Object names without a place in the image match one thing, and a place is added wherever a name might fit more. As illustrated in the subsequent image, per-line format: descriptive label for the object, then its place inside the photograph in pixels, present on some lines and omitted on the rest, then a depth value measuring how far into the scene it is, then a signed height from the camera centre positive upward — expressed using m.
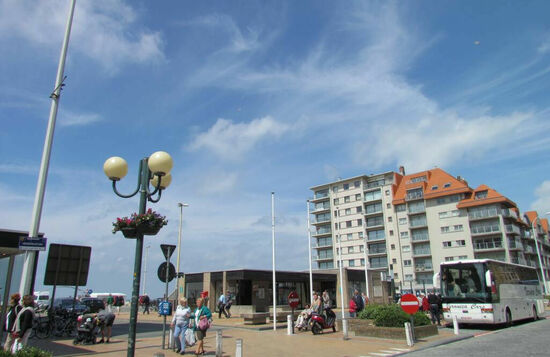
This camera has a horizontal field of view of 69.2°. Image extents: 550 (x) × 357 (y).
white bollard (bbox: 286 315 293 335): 15.91 -1.38
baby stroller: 13.41 -1.22
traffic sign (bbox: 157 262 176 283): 11.59 +0.62
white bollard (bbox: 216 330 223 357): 10.64 -1.32
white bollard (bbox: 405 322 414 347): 12.71 -1.35
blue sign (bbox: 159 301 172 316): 11.48 -0.39
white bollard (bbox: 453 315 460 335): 15.62 -1.35
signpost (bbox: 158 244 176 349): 11.58 +0.74
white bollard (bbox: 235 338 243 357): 8.93 -1.19
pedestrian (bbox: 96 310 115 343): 13.85 -0.90
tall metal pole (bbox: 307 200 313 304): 20.80 +2.72
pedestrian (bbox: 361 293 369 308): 21.83 -0.46
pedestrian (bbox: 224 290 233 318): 26.52 -0.70
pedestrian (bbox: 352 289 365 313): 19.94 -0.57
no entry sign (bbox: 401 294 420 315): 12.42 -0.41
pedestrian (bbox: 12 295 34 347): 8.64 -0.54
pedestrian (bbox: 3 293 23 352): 8.85 -0.39
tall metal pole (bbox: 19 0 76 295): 8.29 +2.94
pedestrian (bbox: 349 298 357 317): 19.64 -0.85
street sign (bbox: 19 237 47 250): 8.00 +1.03
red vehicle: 15.98 -1.19
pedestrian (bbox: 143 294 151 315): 32.71 -0.65
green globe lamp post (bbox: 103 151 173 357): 7.44 +2.27
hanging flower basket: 7.33 +1.25
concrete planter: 14.01 -1.41
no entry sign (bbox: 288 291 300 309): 18.11 -0.35
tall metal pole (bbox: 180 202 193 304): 34.94 +4.26
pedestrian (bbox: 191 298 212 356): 10.97 -0.69
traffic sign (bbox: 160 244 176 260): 11.99 +1.28
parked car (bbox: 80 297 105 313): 25.55 -0.61
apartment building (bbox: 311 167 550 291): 62.81 +11.10
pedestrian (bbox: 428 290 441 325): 19.97 -0.78
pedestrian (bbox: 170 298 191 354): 11.22 -0.82
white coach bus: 16.77 -0.10
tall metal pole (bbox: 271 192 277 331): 19.38 +2.09
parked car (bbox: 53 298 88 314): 31.65 -0.60
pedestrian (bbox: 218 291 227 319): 26.18 -0.69
